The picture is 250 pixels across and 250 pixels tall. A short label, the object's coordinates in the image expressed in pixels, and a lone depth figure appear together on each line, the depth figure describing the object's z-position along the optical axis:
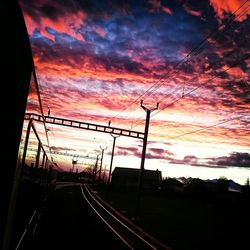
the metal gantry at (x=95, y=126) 29.32
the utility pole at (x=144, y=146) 21.39
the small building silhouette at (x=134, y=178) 74.47
